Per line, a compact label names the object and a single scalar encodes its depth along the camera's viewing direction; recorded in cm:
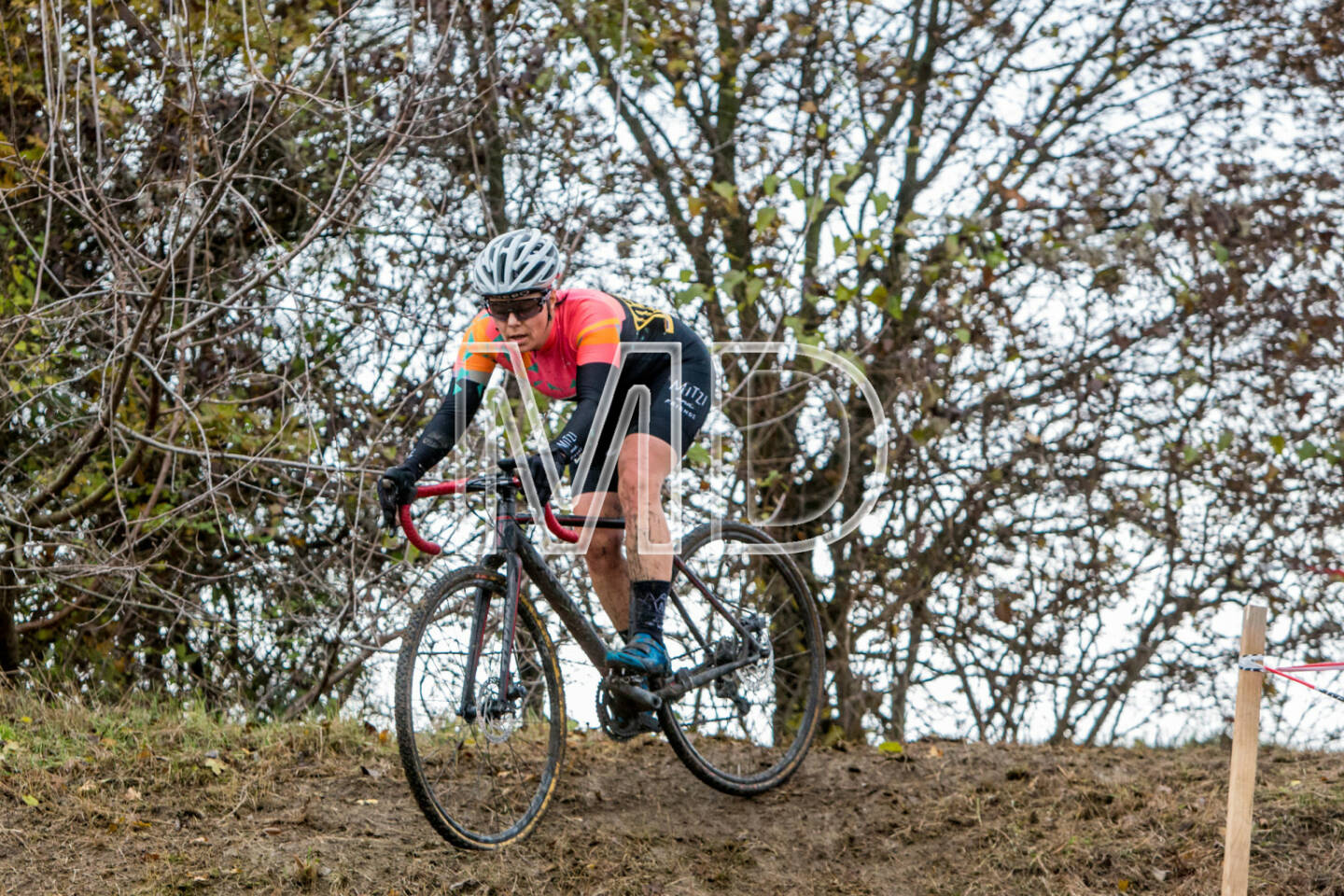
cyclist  847
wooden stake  737
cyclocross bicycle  815
